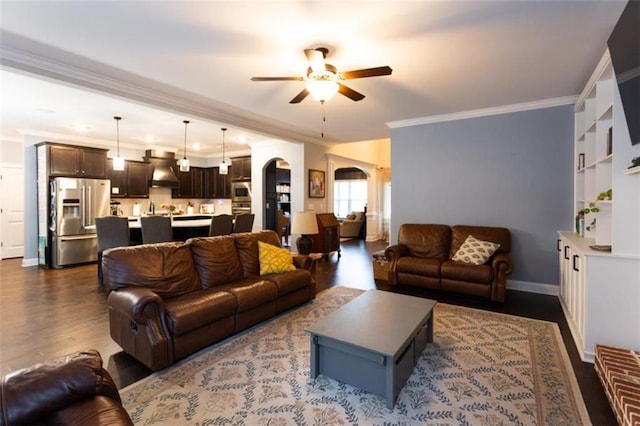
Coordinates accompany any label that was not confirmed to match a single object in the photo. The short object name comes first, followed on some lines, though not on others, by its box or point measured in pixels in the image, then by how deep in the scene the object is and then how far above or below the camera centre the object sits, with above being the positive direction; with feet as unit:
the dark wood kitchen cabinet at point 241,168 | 27.32 +3.65
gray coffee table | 6.75 -3.11
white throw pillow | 14.02 -1.96
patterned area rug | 6.38 -4.21
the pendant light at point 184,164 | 21.25 +3.08
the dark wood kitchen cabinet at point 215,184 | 29.99 +2.44
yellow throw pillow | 12.17 -2.03
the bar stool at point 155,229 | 16.30 -1.05
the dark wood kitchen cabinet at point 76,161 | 20.43 +3.32
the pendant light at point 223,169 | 23.30 +3.04
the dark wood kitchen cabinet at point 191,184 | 28.54 +2.35
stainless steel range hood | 26.16 +3.42
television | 6.93 +3.50
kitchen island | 18.48 -1.30
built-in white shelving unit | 8.05 -1.41
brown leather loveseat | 13.10 -2.49
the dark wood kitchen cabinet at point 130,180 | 24.23 +2.38
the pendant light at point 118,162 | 19.05 +2.92
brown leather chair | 3.58 -2.28
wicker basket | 16.85 -3.32
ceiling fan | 8.75 +3.87
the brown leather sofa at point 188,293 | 8.04 -2.62
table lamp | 16.08 -0.79
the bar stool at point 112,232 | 16.22 -1.18
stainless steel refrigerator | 20.20 -0.85
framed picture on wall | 23.29 +1.95
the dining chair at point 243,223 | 18.88 -0.87
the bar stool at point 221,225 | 17.87 -0.93
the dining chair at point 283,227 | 27.91 -1.72
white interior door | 22.75 -0.18
